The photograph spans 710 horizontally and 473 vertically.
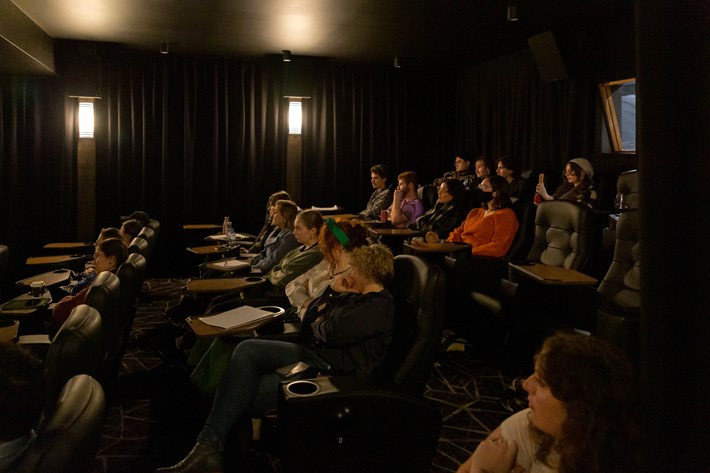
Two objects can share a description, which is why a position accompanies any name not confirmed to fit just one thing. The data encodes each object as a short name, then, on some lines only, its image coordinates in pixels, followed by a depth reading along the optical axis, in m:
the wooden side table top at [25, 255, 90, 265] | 5.54
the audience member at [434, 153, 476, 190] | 7.91
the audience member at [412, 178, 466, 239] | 6.11
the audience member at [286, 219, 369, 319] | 3.39
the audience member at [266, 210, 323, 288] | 4.25
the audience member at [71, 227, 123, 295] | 4.07
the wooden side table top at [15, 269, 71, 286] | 4.44
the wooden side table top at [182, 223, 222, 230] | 7.68
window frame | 6.59
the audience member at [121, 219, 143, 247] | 5.78
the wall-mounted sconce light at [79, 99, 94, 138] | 7.86
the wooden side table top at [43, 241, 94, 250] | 6.81
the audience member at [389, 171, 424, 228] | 7.06
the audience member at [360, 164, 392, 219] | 8.00
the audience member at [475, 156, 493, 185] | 7.45
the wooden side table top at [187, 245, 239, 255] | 5.75
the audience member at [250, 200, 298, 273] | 4.97
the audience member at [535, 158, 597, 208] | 5.89
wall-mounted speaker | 6.65
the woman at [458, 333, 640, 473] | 1.45
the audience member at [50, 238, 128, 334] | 4.02
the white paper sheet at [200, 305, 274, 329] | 3.00
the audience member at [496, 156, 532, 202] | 6.88
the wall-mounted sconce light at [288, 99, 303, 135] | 8.71
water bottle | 6.44
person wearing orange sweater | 5.32
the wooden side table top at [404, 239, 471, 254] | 5.02
